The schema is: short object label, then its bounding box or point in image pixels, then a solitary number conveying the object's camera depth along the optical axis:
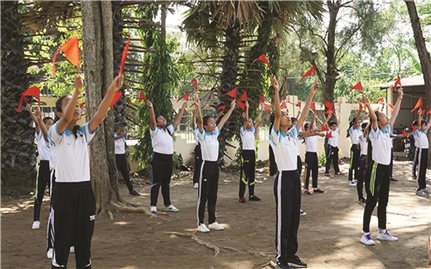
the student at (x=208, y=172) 6.88
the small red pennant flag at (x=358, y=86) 6.54
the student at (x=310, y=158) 10.48
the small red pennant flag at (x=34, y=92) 5.15
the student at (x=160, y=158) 8.15
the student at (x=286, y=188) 5.02
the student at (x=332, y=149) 13.82
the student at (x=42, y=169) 6.62
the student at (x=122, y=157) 10.53
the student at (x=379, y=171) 6.08
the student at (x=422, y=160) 10.45
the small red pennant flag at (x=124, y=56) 3.44
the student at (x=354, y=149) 11.82
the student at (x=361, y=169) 9.29
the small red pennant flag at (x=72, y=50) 3.52
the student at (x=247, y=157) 9.40
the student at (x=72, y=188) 3.80
